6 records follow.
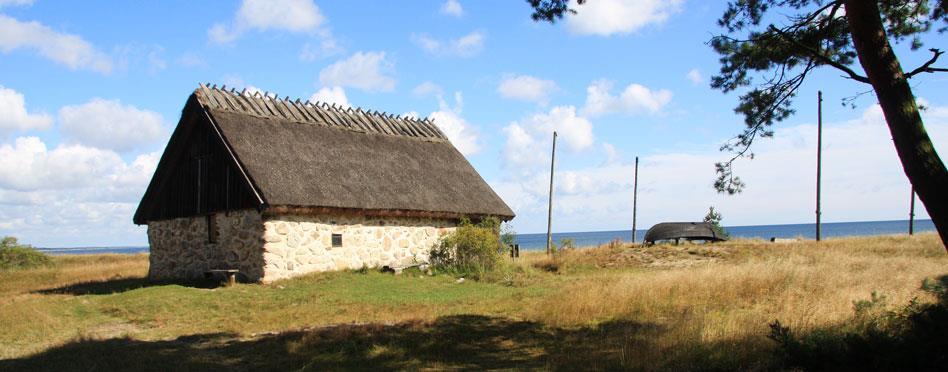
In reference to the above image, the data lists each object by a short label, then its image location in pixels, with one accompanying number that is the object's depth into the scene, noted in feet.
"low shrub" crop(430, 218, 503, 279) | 73.31
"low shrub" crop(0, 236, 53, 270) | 106.01
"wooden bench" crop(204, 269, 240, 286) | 61.93
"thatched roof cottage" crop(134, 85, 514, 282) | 64.85
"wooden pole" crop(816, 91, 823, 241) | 100.55
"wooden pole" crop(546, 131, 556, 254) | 111.65
